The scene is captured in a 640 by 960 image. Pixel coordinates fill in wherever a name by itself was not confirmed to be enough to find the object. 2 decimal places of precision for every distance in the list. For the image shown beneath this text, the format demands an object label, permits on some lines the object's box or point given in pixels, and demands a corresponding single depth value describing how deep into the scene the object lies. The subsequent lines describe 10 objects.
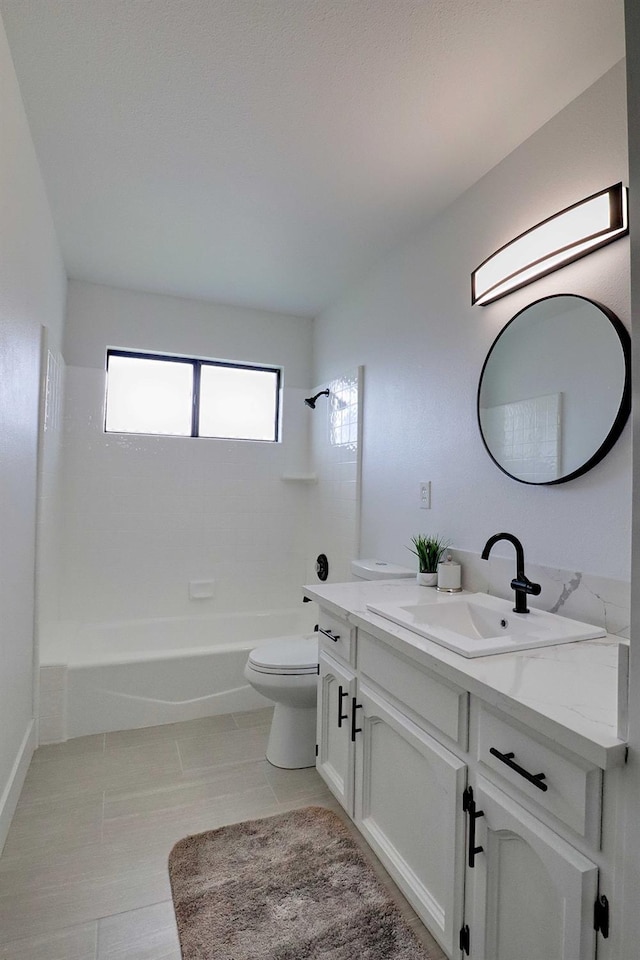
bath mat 1.33
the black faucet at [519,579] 1.56
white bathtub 2.48
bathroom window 3.43
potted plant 2.10
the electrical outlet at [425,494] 2.32
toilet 2.20
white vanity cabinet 0.89
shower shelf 3.66
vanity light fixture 1.44
